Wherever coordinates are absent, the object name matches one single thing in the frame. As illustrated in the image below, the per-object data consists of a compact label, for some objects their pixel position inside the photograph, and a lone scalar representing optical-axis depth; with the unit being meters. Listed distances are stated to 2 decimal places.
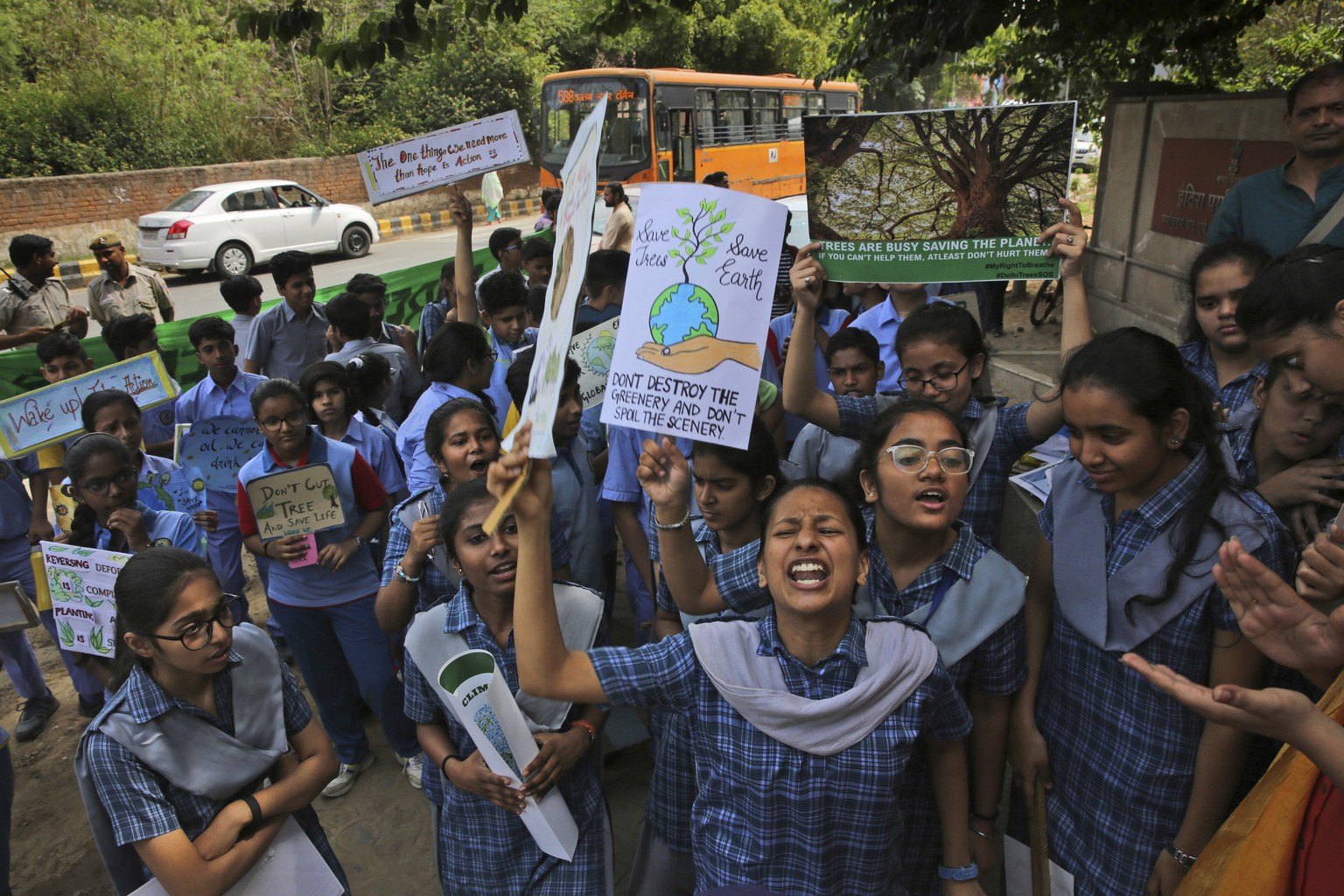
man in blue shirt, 3.04
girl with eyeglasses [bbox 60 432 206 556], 3.18
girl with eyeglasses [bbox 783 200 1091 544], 2.64
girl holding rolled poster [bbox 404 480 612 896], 2.23
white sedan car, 15.38
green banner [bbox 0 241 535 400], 5.67
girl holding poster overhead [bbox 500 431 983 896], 1.72
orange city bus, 16.34
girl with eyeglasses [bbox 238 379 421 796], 3.32
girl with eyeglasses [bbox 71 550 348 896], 1.94
